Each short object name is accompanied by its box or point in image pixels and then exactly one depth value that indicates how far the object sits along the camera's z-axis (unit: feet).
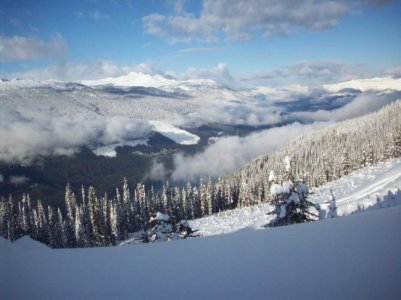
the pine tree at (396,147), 214.07
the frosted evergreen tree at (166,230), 51.15
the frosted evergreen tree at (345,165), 239.09
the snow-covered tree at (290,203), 47.39
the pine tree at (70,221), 190.60
